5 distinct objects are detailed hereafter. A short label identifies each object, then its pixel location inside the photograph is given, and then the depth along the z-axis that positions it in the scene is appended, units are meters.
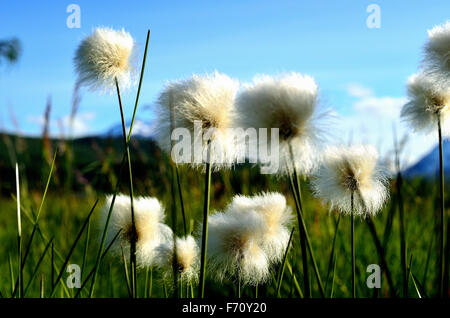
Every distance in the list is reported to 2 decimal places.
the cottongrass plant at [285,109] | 0.37
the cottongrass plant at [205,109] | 0.41
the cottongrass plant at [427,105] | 0.45
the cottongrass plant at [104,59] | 0.46
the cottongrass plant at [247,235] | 0.40
